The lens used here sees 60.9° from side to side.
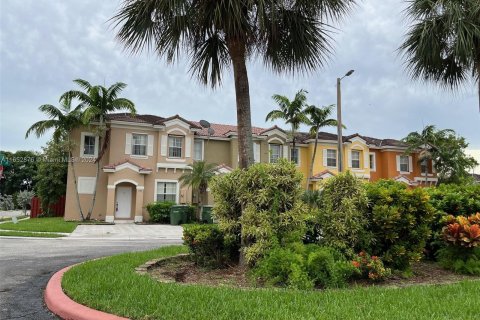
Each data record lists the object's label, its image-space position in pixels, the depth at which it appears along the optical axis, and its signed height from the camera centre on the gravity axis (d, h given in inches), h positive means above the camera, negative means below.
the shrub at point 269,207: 269.3 -0.6
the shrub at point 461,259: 284.6 -36.6
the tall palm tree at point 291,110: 1135.6 +267.7
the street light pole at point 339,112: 695.1 +164.2
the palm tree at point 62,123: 963.3 +192.4
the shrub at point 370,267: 254.2 -37.3
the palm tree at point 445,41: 382.3 +164.9
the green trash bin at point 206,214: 963.9 -20.0
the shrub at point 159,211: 1010.1 -15.2
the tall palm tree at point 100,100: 959.0 +247.5
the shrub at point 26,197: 1529.3 +24.7
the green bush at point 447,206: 331.0 +1.9
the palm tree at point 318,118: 1163.9 +254.5
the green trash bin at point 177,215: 983.6 -23.5
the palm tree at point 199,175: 942.4 +69.9
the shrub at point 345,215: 268.4 -5.1
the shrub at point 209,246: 306.2 -31.0
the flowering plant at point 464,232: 280.8 -16.3
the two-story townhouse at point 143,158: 1024.2 +123.5
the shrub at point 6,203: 1985.7 +1.0
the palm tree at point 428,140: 1300.4 +217.5
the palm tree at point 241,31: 271.3 +127.2
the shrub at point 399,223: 269.4 -10.2
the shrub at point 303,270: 235.8 -37.5
